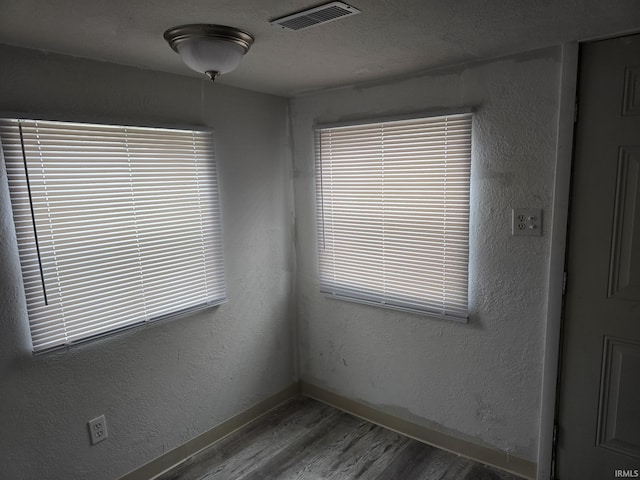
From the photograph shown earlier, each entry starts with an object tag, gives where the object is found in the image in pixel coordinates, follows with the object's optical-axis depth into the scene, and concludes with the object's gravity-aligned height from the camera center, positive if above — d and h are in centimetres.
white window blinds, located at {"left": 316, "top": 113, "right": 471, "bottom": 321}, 211 -16
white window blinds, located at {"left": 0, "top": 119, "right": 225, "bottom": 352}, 169 -14
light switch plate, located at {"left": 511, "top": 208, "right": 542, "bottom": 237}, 189 -20
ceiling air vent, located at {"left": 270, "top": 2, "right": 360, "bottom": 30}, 129 +56
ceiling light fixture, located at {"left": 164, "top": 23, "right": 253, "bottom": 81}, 145 +53
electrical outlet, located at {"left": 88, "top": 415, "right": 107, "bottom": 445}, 192 -110
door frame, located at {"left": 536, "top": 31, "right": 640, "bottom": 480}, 174 -33
